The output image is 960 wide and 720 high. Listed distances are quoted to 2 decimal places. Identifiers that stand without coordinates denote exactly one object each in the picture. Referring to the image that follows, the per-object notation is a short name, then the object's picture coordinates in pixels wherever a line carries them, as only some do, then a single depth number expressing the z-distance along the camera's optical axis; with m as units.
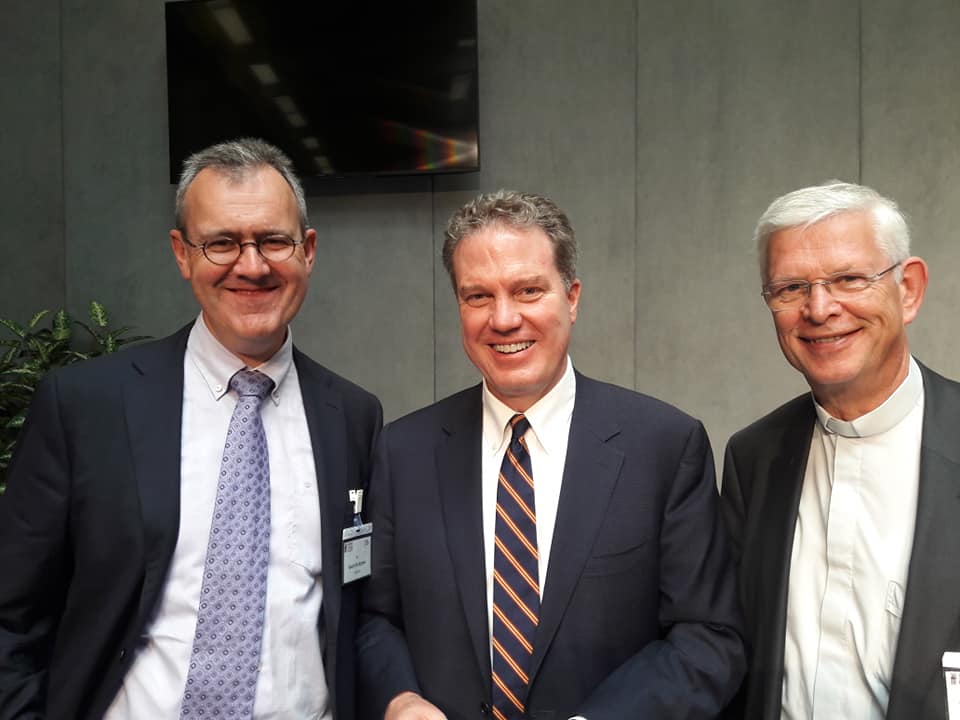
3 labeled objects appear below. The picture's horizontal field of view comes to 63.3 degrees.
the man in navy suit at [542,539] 1.59
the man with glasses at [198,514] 1.62
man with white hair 1.59
